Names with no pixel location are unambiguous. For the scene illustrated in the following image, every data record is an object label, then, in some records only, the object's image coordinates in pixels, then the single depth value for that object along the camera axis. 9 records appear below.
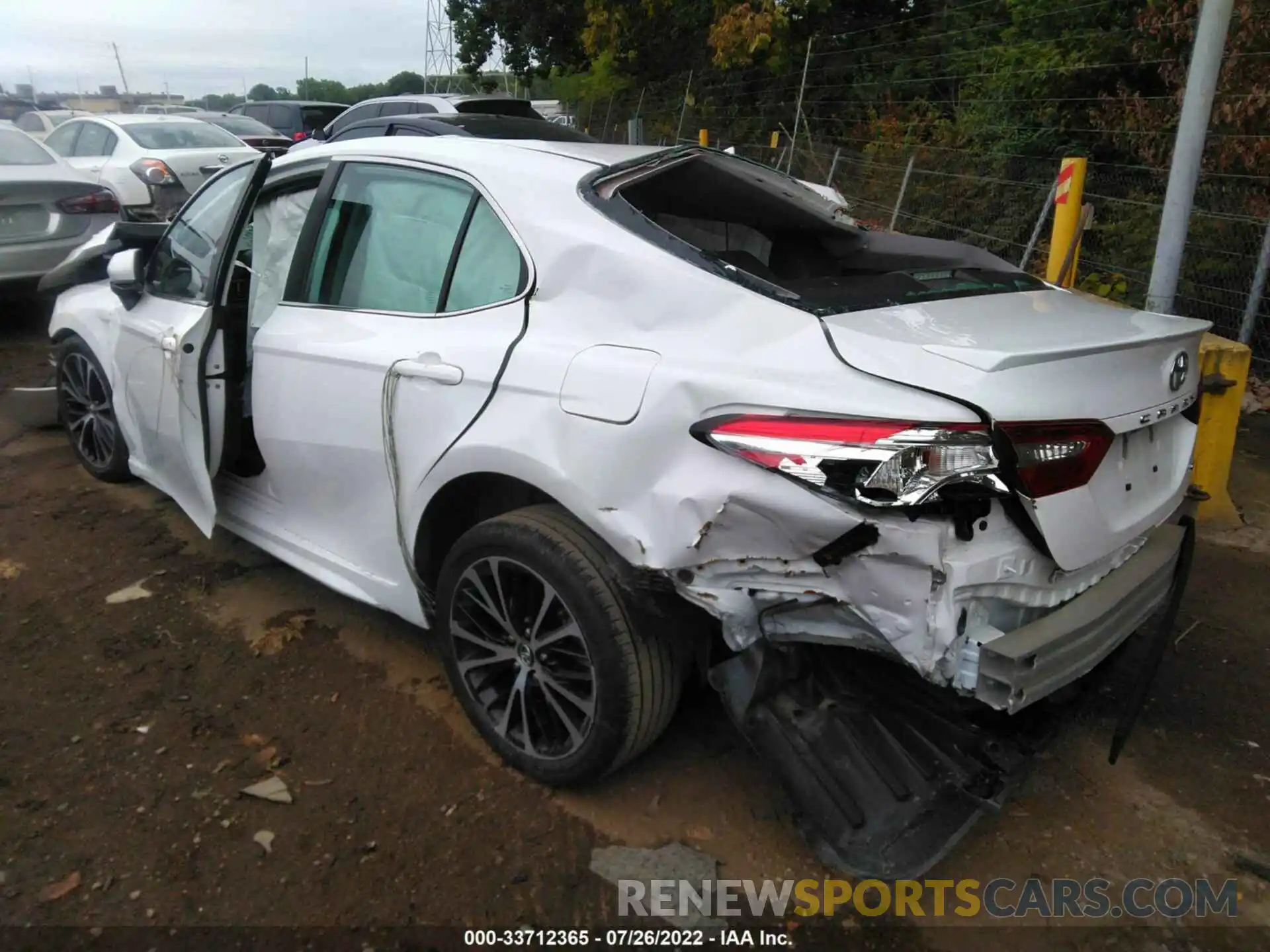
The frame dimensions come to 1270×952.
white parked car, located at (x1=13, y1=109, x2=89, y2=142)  15.22
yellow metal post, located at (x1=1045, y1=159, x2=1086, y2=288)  5.84
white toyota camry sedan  1.96
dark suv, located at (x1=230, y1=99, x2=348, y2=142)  17.30
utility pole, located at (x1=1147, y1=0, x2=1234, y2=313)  4.80
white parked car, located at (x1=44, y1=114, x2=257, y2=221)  9.98
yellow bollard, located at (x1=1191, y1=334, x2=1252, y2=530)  4.48
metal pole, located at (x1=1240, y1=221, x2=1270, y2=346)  6.52
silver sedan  7.33
